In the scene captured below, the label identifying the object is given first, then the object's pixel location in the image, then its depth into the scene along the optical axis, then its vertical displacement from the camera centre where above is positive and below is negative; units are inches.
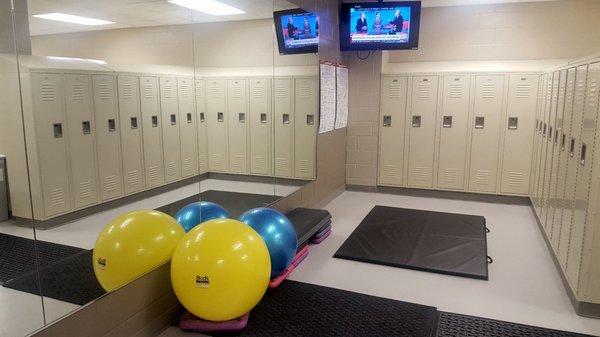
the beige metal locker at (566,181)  125.4 -25.0
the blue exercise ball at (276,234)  118.0 -37.6
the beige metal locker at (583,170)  106.8 -18.2
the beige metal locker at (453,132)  217.8 -16.7
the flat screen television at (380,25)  202.5 +36.1
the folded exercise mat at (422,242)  139.6 -52.8
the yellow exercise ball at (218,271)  89.1 -36.2
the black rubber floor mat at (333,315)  101.0 -54.3
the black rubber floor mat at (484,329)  100.7 -54.9
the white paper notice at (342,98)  219.8 +0.7
